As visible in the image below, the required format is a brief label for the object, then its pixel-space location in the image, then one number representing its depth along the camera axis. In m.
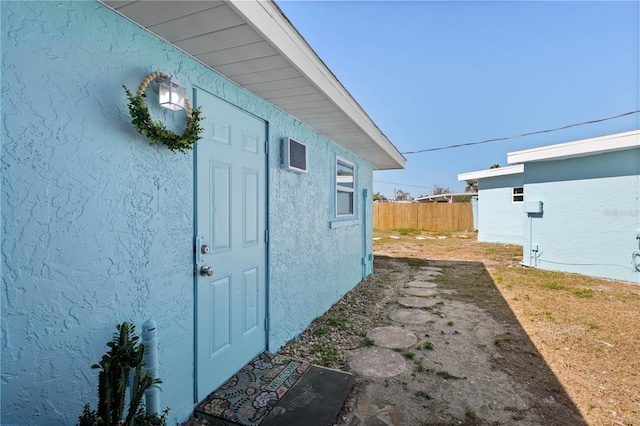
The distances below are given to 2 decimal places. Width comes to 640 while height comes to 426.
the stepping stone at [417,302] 4.95
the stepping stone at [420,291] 5.60
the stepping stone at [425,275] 6.85
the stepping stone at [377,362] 2.90
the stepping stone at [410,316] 4.25
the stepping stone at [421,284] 6.17
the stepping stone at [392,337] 3.52
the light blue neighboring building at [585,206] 6.39
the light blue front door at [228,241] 2.27
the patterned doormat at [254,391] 2.17
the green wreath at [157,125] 1.62
